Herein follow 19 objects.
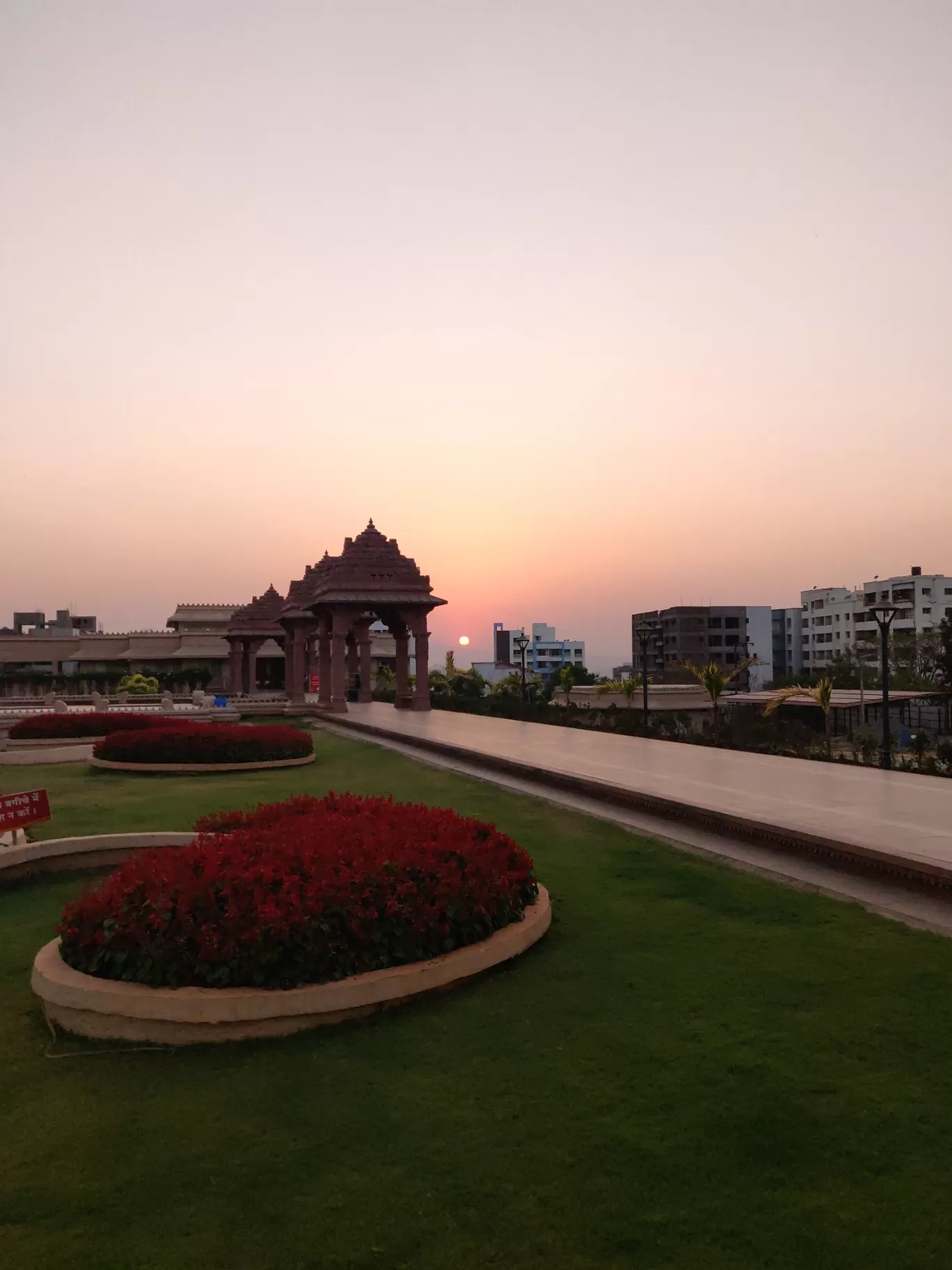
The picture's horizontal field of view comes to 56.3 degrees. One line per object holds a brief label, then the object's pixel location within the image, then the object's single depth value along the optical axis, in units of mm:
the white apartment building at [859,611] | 84188
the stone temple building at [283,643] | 27844
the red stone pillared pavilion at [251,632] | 39094
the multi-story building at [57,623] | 91250
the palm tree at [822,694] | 17891
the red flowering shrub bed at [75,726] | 18859
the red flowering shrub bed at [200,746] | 14430
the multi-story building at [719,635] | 101125
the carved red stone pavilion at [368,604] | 27453
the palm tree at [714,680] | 21859
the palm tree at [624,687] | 27047
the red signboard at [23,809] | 7395
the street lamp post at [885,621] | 14920
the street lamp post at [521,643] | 33125
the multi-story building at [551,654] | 140375
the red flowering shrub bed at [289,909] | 4359
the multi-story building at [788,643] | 104250
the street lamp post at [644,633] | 22750
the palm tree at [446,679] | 41031
